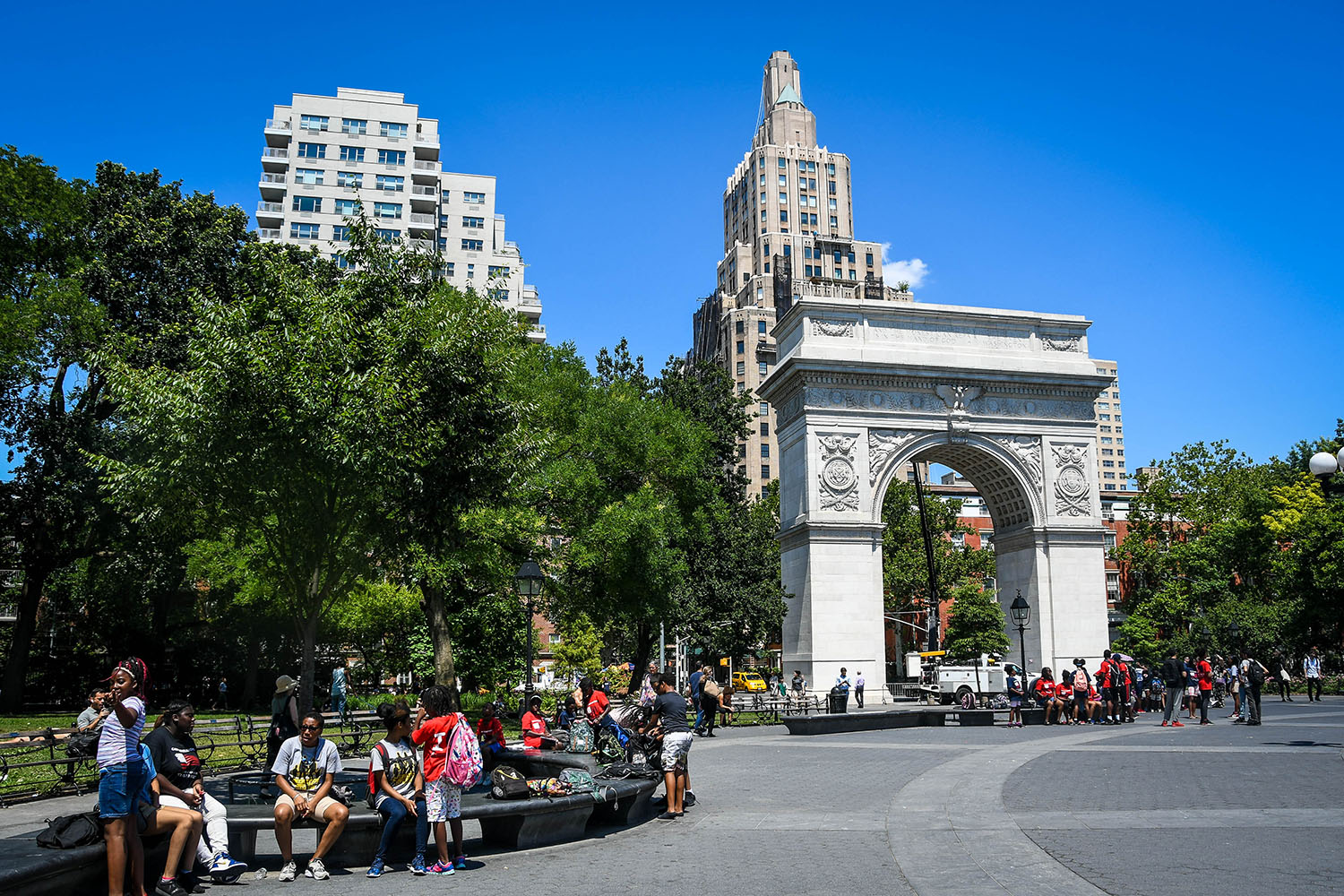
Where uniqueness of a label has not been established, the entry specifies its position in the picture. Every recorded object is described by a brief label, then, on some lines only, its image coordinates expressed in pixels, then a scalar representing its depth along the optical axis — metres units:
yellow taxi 59.00
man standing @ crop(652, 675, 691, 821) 11.35
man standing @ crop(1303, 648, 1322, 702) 35.83
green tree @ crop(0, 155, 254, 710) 30.09
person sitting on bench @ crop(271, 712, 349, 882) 8.56
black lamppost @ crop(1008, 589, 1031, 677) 29.75
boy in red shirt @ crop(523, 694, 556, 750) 14.52
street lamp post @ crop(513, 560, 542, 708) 19.45
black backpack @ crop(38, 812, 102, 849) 7.08
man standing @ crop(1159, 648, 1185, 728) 24.42
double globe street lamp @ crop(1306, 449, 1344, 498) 14.50
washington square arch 35.56
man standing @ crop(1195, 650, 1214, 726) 25.39
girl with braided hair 7.15
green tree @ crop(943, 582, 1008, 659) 56.31
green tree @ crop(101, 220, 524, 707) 17.39
